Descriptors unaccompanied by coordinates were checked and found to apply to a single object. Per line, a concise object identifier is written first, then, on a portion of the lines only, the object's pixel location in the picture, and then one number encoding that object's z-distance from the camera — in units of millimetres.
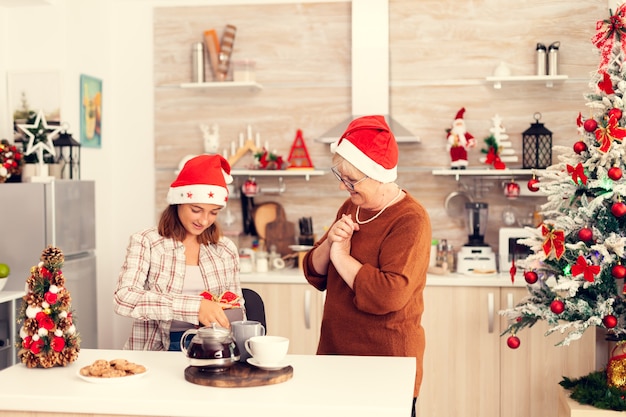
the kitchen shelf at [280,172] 5090
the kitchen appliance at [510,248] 4871
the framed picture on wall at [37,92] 4711
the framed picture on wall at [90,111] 4965
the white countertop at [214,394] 2043
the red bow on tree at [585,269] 3492
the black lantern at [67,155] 4625
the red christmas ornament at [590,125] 3682
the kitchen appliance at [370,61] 5035
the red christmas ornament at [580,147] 3693
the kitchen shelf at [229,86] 5098
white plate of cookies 2256
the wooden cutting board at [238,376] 2217
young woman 2928
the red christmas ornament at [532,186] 3812
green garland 3662
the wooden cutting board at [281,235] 5266
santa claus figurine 4992
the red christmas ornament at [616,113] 3547
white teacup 2295
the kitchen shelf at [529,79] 4863
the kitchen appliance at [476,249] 4867
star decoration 4422
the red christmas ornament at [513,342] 3854
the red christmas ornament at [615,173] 3447
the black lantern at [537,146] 4977
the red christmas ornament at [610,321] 3557
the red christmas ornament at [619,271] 3482
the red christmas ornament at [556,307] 3633
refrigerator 4258
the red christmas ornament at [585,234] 3523
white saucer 2326
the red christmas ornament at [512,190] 4922
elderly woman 2602
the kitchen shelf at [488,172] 4895
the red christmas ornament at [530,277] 3748
